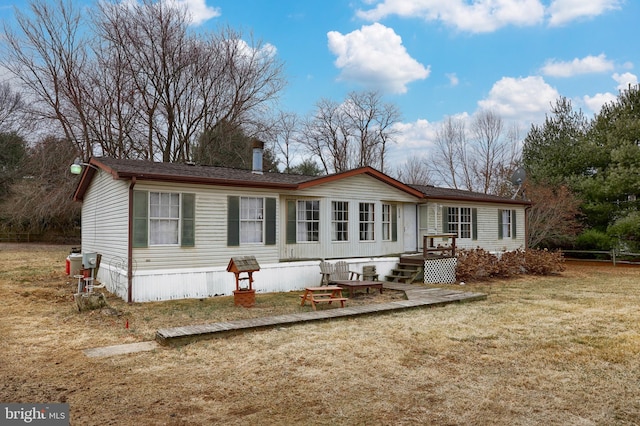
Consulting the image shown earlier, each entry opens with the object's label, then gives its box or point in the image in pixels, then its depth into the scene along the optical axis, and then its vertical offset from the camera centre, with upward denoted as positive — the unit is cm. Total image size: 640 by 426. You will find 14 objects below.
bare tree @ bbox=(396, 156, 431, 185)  3719 +519
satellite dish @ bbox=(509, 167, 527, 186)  2056 +254
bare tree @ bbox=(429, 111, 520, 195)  3038 +560
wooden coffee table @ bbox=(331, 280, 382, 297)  1076 -132
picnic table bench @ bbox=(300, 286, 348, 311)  909 -142
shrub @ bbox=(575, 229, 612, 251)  2200 -52
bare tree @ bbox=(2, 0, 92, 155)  2148 +869
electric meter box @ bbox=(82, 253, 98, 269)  1037 -64
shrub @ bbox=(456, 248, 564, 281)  1457 -119
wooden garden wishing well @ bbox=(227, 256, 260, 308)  946 -93
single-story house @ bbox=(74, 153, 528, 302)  1023 +27
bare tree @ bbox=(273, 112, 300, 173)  3238 +736
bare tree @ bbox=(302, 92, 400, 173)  3494 +830
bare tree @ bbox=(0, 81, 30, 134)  3206 +940
